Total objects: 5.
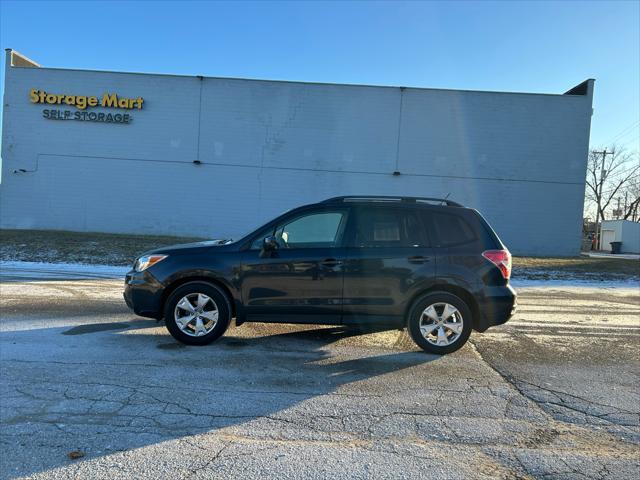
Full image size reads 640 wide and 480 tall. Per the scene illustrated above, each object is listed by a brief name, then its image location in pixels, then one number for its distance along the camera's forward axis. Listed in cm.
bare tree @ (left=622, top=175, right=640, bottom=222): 6022
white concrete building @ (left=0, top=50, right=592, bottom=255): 2503
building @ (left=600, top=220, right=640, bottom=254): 4488
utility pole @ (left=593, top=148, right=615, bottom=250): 6011
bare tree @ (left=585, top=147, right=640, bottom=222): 6044
